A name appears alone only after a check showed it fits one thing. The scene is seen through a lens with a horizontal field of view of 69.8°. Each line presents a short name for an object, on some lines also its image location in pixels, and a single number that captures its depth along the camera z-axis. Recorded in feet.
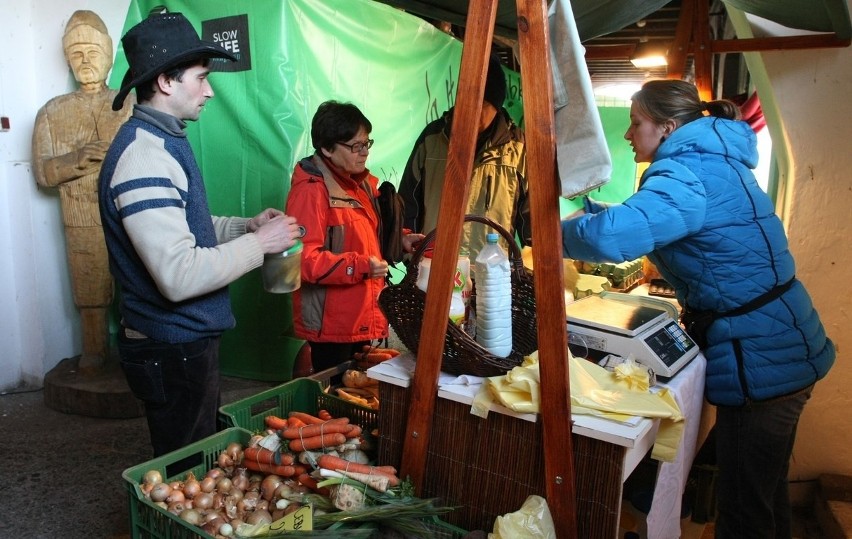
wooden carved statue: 12.23
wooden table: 4.50
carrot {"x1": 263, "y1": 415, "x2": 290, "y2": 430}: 6.17
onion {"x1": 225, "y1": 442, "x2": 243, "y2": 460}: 5.85
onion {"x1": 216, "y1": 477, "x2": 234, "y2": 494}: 5.50
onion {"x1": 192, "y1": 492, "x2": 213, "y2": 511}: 5.27
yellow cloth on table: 4.69
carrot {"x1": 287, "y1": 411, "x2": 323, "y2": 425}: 6.21
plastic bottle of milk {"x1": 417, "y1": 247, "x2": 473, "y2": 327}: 5.55
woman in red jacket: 8.87
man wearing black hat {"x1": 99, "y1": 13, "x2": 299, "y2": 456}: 5.56
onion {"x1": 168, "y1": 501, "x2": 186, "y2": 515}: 5.09
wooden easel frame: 4.31
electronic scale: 5.91
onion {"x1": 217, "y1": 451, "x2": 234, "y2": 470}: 5.81
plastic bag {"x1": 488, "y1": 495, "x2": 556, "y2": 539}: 4.51
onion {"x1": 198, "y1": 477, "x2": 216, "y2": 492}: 5.48
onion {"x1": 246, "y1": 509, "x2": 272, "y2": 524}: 5.09
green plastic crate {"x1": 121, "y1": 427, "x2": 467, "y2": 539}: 4.67
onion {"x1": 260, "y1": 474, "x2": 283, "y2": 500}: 5.49
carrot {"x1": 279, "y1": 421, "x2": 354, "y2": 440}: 5.76
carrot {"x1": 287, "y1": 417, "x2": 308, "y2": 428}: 6.02
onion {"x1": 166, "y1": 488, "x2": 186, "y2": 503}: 5.12
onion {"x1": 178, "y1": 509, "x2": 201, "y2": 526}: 4.98
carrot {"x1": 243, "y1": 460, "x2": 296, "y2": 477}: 5.60
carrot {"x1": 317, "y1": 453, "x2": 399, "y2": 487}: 5.24
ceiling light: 19.70
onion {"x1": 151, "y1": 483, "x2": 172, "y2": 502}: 5.07
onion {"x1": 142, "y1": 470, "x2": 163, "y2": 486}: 5.17
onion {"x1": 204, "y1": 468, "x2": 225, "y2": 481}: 5.63
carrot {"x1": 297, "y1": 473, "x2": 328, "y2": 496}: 5.46
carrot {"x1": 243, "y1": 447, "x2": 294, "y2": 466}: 5.62
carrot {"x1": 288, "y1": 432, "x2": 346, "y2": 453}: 5.66
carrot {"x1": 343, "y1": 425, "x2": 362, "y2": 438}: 5.87
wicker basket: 5.17
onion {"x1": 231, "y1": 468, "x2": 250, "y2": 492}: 5.59
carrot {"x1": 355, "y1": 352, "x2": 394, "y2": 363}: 7.93
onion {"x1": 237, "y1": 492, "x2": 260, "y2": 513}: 5.32
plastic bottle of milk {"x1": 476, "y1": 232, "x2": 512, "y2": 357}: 5.16
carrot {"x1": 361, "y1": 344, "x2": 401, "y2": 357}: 8.09
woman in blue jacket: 6.26
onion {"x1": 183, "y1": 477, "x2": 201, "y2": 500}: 5.32
